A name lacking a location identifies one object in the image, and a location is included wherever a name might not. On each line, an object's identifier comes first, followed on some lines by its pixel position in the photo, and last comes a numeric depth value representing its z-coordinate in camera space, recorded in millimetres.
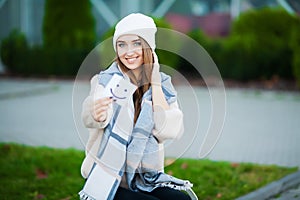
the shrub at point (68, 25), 18062
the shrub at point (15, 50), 18453
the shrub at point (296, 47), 14178
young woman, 3584
